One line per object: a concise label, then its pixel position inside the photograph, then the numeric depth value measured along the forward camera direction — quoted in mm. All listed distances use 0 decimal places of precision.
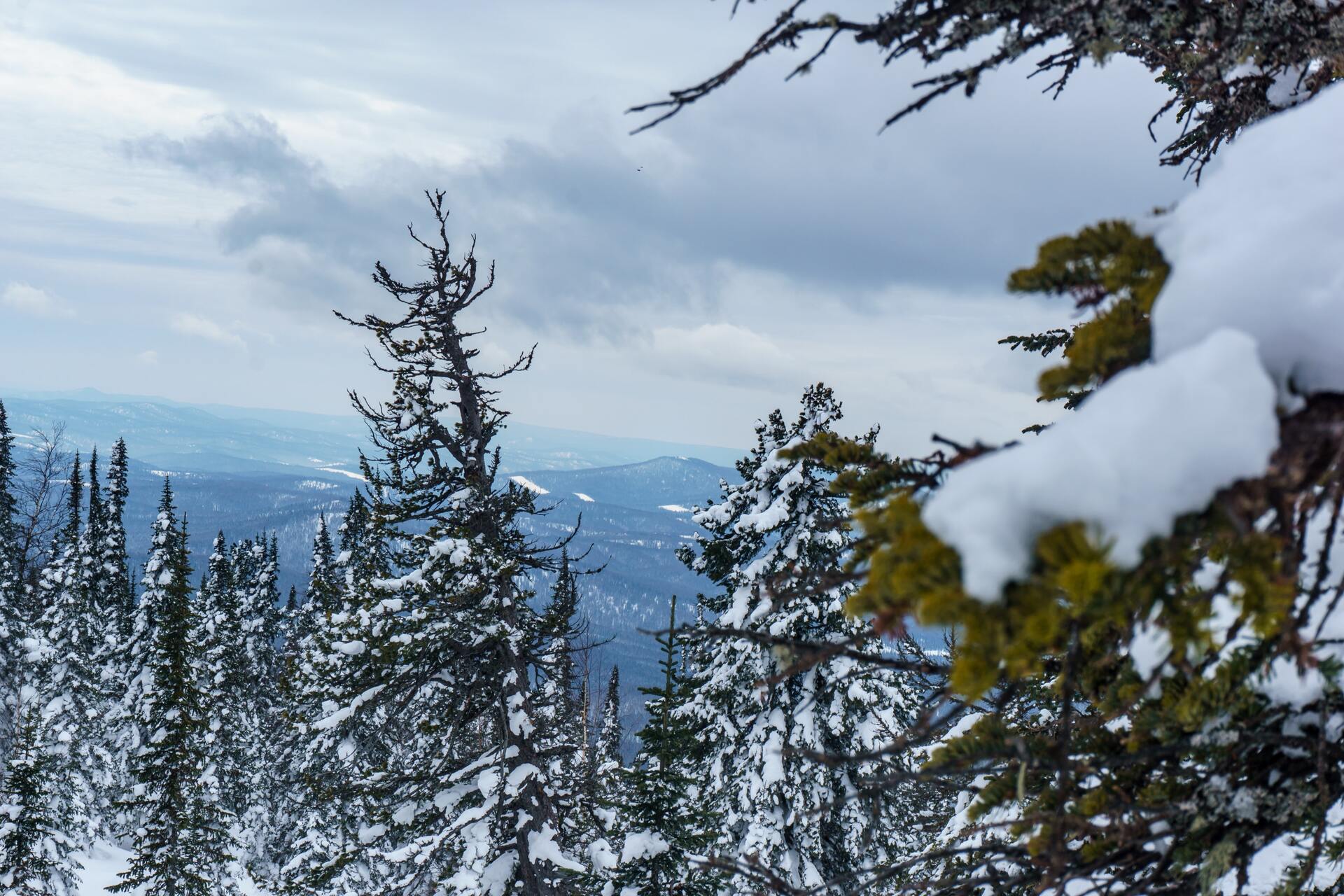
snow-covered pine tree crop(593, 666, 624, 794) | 48656
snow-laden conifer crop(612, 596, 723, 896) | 14008
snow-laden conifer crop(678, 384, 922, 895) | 15430
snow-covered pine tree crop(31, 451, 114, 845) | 35875
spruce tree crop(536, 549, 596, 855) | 13391
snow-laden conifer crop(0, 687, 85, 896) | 21922
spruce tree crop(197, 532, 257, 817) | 37469
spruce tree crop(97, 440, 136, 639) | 49844
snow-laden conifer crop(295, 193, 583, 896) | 12562
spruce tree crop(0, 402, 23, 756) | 29703
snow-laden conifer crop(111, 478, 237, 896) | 23188
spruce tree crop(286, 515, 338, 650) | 39869
